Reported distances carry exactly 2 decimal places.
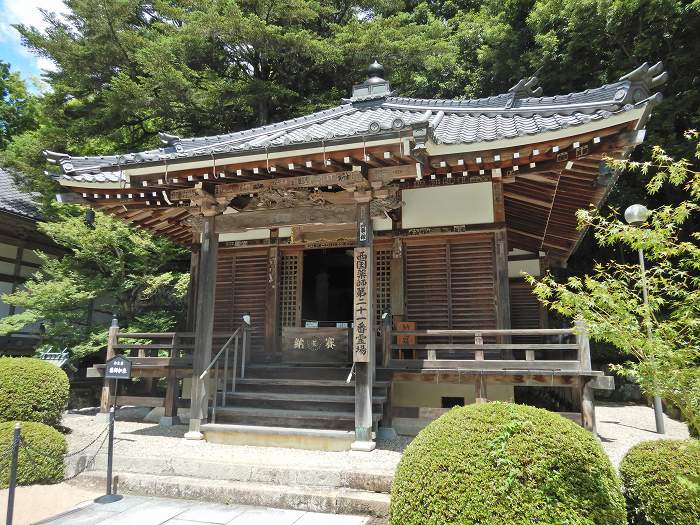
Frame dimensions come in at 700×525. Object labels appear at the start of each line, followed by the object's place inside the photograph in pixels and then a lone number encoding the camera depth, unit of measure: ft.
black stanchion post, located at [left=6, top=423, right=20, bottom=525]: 14.06
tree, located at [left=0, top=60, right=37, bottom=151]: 71.77
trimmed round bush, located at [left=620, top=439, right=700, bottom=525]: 11.75
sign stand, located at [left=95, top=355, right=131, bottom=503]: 18.21
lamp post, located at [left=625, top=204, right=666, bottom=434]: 27.41
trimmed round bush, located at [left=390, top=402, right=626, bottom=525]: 9.95
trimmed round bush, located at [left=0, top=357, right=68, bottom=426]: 23.17
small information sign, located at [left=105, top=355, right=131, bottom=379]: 19.83
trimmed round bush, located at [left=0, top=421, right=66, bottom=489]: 19.13
